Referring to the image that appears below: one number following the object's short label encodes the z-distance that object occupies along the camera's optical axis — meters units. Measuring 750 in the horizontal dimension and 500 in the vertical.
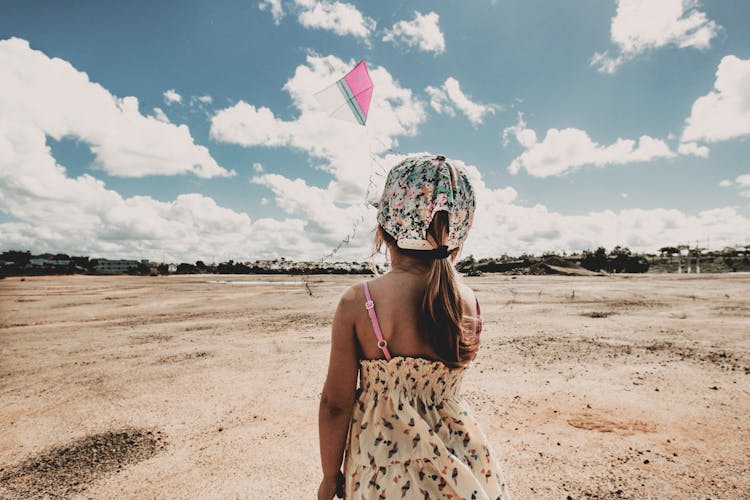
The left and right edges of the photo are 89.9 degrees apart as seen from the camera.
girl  1.44
